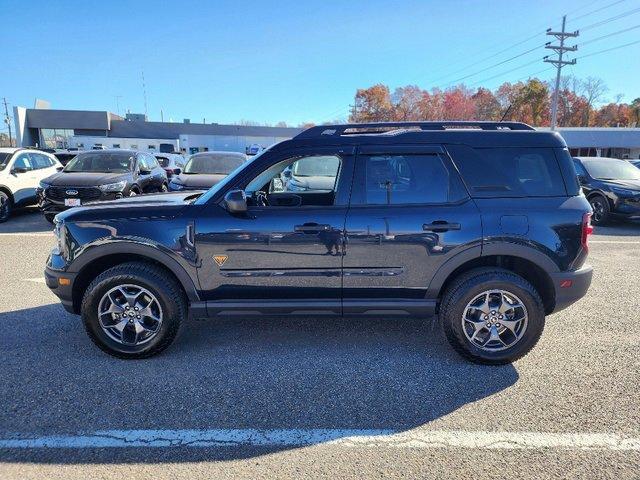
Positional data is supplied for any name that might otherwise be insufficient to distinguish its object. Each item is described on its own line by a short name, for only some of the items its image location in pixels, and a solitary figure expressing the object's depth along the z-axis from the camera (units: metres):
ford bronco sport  3.47
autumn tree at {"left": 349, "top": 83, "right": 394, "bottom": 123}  78.25
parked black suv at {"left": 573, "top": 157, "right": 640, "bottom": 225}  9.98
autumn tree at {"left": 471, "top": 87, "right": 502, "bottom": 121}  74.69
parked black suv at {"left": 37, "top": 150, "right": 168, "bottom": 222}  9.02
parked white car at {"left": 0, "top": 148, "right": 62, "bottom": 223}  10.18
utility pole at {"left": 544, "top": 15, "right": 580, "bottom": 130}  37.75
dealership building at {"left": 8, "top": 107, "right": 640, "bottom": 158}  46.75
